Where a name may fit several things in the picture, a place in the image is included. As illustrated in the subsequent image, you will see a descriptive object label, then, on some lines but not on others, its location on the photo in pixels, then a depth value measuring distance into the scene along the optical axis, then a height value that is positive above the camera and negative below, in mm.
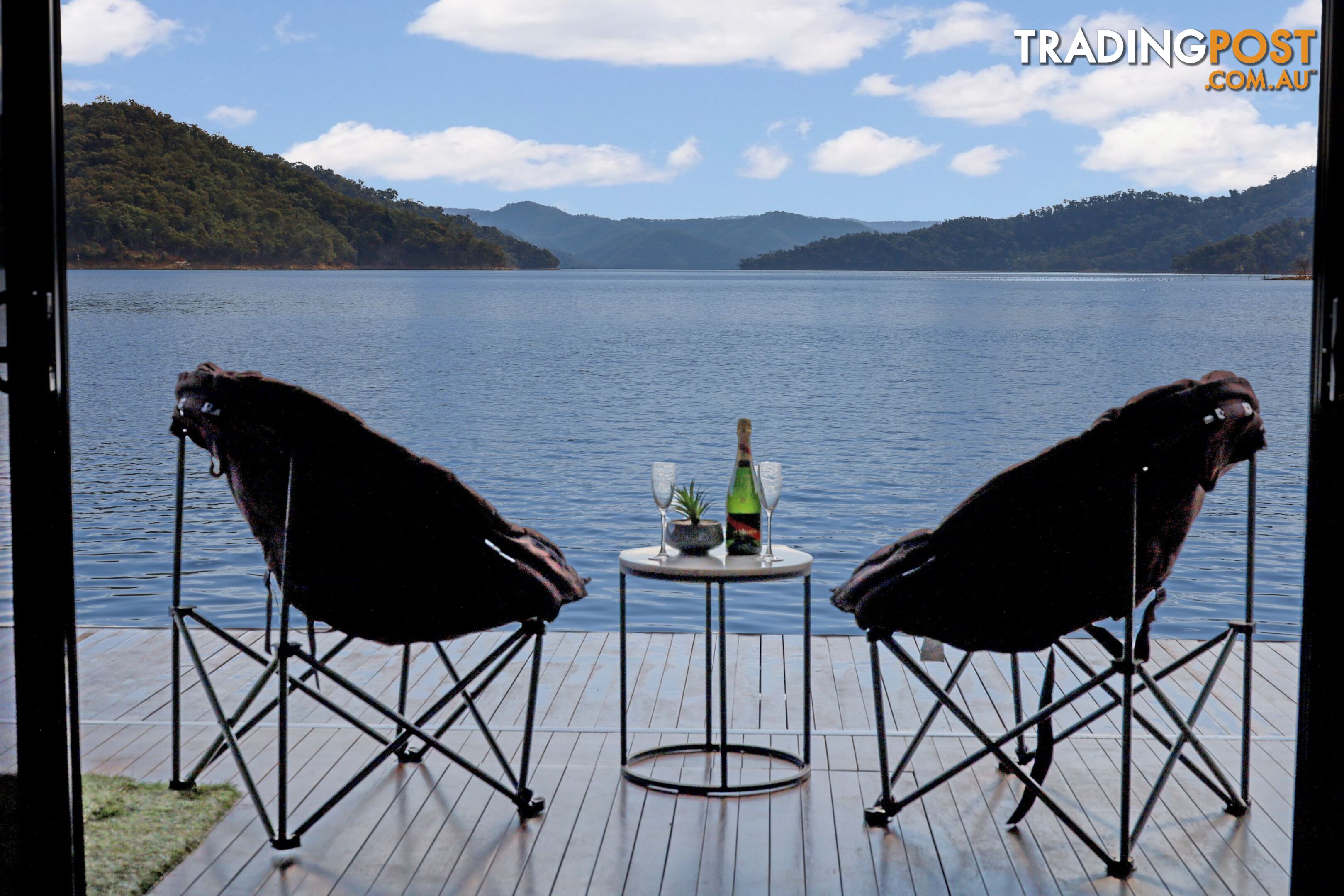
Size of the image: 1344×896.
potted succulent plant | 2883 -386
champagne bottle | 2895 -339
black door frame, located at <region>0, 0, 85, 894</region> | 1777 -114
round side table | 2709 -452
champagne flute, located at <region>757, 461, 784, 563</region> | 2871 -287
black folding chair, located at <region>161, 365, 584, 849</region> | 2393 -369
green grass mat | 2342 -891
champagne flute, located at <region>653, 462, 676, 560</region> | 2918 -294
